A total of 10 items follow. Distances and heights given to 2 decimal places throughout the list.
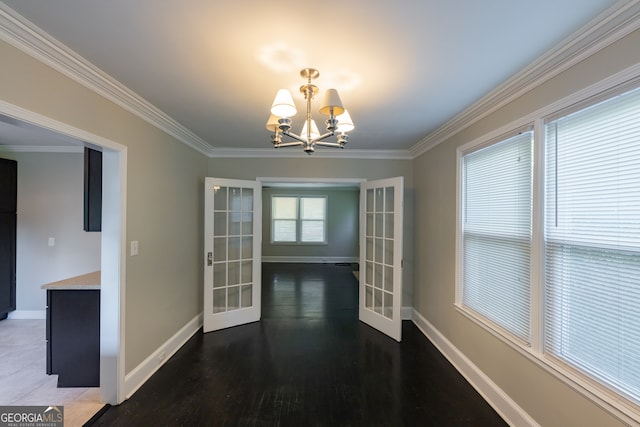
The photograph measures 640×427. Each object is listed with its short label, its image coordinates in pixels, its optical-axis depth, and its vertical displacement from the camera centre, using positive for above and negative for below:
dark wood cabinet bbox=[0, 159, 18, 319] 3.63 -0.29
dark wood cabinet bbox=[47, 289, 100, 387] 2.27 -1.02
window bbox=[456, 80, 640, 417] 1.33 -0.18
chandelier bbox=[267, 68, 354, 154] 1.58 +0.63
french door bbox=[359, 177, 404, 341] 3.33 -0.54
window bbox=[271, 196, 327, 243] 8.69 -0.15
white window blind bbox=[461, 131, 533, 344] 1.95 -0.14
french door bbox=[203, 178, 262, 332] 3.51 -0.54
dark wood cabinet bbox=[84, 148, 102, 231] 2.28 +0.20
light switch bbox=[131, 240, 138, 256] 2.33 -0.30
